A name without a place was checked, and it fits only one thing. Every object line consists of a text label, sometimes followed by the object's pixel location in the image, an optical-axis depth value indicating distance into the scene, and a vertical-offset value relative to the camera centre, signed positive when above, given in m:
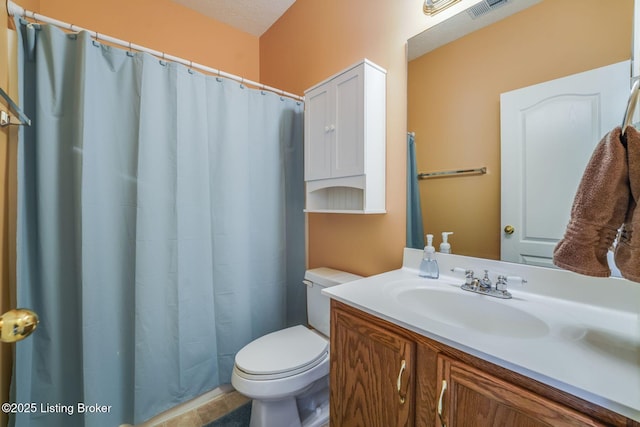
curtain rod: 1.04 +0.79
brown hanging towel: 0.56 +0.00
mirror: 0.86 +0.49
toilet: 1.13 -0.70
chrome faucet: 0.94 -0.29
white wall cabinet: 1.26 +0.38
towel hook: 0.57 +0.22
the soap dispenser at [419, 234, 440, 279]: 1.17 -0.25
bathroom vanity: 0.52 -0.35
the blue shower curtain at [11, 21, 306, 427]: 1.11 -0.08
